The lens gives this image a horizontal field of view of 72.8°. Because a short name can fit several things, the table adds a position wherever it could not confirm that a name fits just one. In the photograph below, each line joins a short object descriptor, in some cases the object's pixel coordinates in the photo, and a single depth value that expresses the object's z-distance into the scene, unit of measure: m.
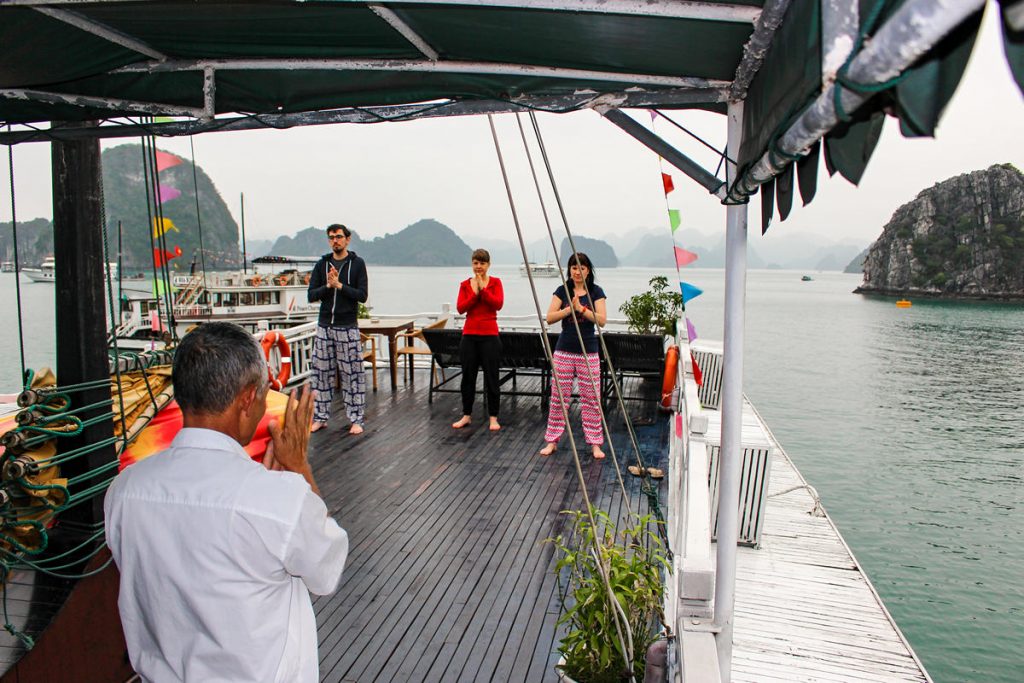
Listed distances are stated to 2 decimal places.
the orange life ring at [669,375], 6.84
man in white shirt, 1.27
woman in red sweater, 5.96
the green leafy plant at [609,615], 2.48
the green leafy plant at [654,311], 9.07
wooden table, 7.91
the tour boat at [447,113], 1.30
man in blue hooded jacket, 5.73
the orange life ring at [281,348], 6.64
